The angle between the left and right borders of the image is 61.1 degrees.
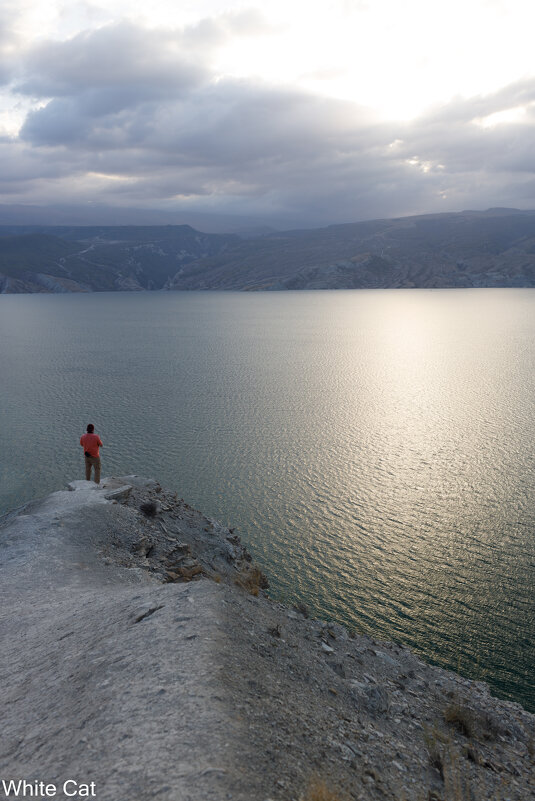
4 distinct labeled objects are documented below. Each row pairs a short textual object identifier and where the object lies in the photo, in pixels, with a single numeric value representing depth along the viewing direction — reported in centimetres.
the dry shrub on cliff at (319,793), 797
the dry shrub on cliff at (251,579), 2064
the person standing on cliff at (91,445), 2544
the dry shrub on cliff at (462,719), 1303
